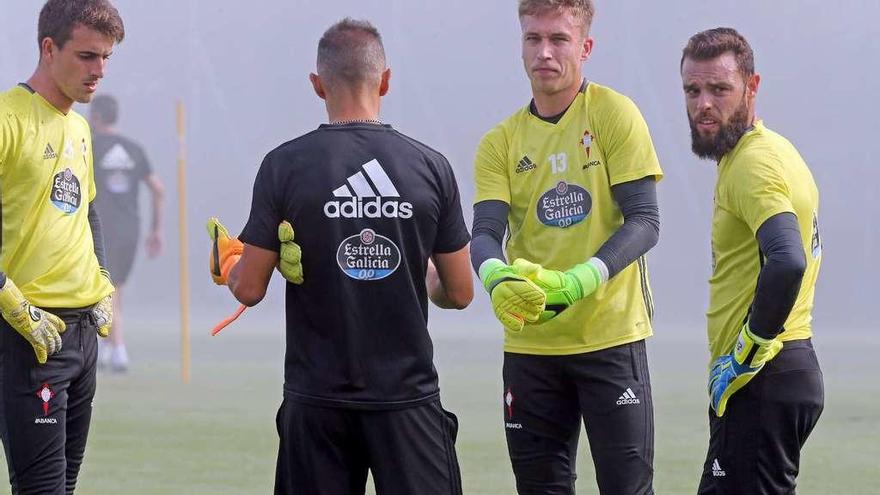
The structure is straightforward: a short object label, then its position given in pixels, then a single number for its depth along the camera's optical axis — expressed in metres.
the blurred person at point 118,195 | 24.45
